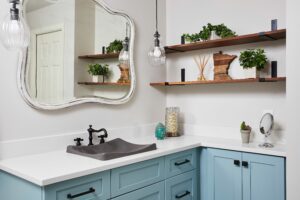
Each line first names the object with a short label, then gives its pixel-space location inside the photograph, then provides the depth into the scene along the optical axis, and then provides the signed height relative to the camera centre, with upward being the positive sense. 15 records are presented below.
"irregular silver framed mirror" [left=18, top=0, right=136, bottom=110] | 1.94 +0.32
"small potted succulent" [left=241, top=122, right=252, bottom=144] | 2.30 -0.27
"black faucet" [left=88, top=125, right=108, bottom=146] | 2.17 -0.25
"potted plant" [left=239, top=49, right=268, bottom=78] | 2.25 +0.29
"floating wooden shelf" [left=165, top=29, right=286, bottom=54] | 2.18 +0.48
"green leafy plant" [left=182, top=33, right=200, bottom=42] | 2.63 +0.56
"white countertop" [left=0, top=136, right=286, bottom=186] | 1.46 -0.37
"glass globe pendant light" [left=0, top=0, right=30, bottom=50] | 1.54 +0.36
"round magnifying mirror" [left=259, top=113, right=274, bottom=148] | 2.19 -0.20
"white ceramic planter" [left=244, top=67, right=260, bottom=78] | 2.29 +0.20
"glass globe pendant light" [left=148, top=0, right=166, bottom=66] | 2.42 +0.37
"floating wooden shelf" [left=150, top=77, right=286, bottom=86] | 2.16 +0.14
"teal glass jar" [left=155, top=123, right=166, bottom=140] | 2.58 -0.29
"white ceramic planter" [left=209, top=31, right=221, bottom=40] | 2.52 +0.54
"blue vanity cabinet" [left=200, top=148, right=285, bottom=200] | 2.02 -0.57
